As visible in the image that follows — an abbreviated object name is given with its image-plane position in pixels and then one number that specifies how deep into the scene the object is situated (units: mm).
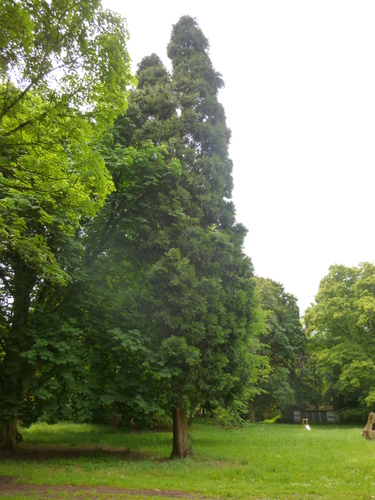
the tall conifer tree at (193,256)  11334
